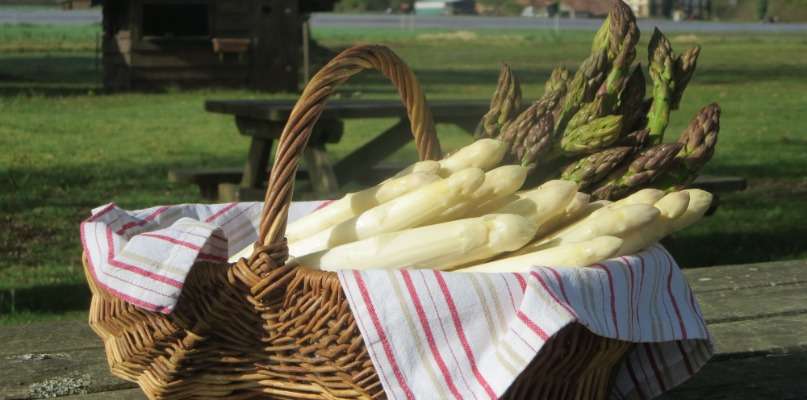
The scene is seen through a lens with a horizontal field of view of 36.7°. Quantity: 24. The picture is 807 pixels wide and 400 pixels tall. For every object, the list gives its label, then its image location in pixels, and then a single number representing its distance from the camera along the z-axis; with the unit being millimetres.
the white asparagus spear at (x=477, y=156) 1845
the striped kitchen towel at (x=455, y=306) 1487
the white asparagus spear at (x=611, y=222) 1677
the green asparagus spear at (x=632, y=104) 2020
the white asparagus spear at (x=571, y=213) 1792
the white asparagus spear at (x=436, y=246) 1625
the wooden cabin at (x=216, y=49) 16609
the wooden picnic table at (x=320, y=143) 6836
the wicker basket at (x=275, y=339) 1542
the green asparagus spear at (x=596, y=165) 1858
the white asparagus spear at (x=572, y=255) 1611
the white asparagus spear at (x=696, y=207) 1828
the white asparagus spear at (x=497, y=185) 1711
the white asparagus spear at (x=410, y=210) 1695
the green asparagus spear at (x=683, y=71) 2078
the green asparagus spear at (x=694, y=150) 1914
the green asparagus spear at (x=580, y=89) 2008
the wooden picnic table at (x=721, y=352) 1879
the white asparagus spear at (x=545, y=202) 1723
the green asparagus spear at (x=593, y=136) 1889
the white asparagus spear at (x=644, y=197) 1786
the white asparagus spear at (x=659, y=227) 1712
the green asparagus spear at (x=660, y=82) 2008
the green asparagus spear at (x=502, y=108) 2039
